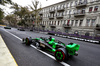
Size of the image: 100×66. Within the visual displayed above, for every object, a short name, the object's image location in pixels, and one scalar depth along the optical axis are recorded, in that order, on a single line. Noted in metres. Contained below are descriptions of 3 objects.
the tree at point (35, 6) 23.22
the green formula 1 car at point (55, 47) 2.56
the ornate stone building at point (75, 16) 14.06
